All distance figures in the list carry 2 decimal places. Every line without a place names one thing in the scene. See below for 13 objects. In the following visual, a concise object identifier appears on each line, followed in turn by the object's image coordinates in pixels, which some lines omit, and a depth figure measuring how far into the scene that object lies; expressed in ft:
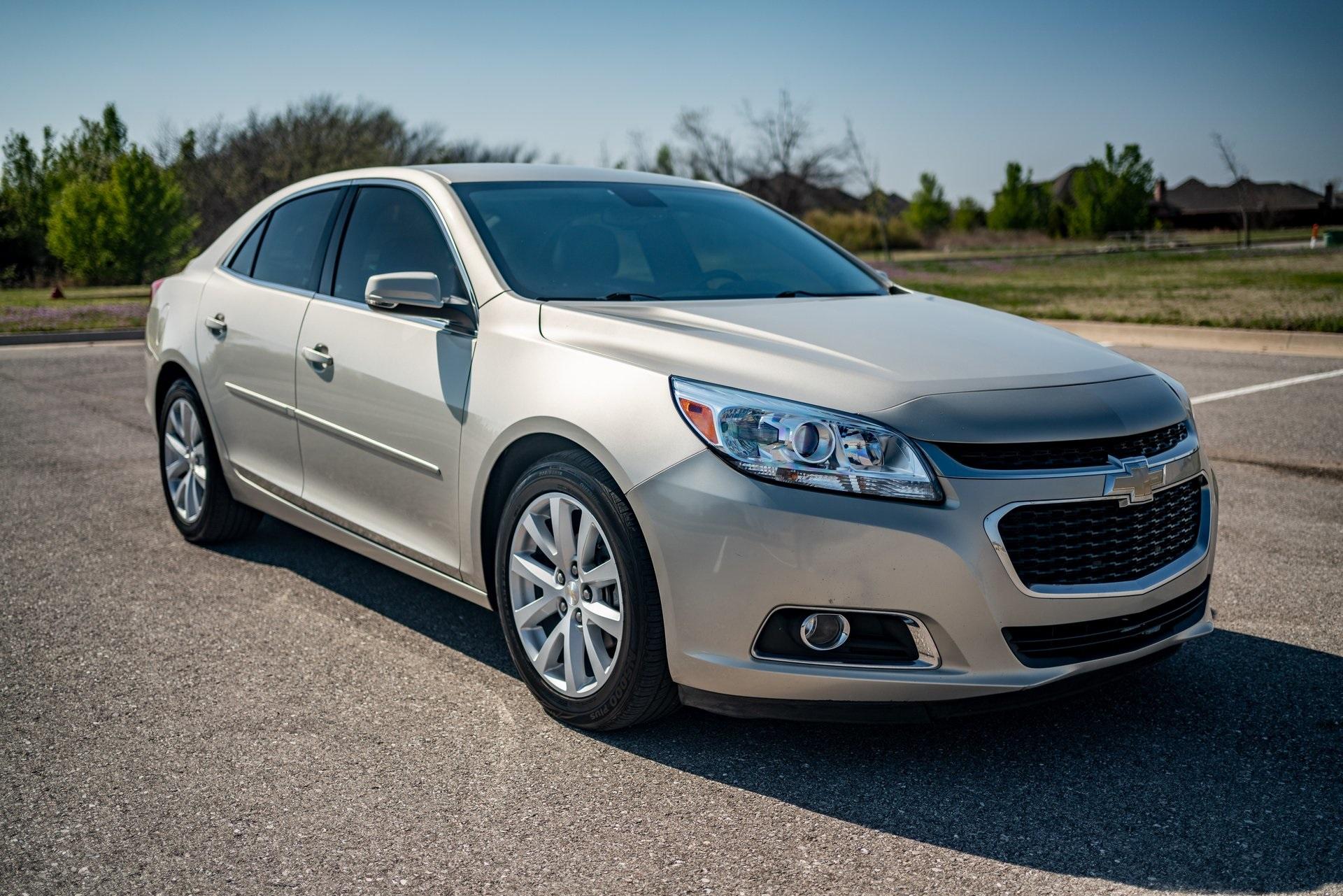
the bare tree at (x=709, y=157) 256.32
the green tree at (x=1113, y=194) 321.52
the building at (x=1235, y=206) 326.65
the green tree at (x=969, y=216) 377.30
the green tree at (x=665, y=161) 268.21
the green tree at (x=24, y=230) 125.90
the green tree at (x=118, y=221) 112.47
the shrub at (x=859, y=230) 236.22
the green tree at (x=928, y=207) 372.79
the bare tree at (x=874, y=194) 223.86
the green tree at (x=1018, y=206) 359.87
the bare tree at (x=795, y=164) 247.50
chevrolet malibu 9.68
